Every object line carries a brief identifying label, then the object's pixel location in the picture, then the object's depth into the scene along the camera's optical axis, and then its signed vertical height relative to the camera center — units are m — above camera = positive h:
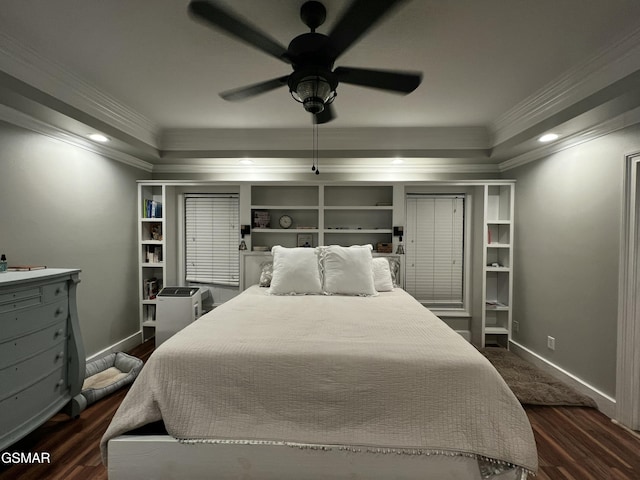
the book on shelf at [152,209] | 3.75 +0.31
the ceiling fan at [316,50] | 1.29 +0.90
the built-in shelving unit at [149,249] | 3.73 -0.17
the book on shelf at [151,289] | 3.81 -0.65
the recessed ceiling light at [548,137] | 2.62 +0.87
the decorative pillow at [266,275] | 3.44 -0.43
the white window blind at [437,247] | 4.01 -0.12
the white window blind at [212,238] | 4.20 -0.03
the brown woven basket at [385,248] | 3.82 -0.13
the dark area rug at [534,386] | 2.50 -1.27
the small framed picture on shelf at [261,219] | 3.99 +0.22
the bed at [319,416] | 1.52 -0.89
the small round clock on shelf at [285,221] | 4.07 +0.20
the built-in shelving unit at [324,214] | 4.07 +0.30
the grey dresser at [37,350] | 1.77 -0.74
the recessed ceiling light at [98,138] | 2.76 +0.87
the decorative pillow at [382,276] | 3.24 -0.40
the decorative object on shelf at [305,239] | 4.07 -0.04
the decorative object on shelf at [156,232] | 3.87 +0.04
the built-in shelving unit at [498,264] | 3.52 -0.30
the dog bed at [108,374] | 2.47 -1.23
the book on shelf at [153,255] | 3.85 -0.24
